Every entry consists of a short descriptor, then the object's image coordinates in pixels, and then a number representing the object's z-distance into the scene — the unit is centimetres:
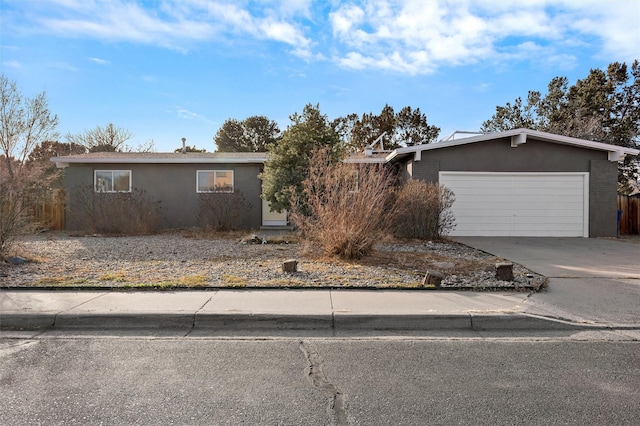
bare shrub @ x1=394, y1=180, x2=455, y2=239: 1201
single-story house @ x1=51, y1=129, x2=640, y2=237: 1457
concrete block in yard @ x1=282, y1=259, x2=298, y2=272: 753
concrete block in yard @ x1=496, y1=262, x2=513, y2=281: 708
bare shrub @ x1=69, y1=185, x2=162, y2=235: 1473
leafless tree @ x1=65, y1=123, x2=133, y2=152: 3384
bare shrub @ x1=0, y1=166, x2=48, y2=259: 849
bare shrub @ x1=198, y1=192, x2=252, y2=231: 1533
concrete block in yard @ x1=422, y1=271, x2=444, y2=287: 663
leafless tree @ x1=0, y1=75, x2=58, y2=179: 2102
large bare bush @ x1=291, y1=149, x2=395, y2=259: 865
